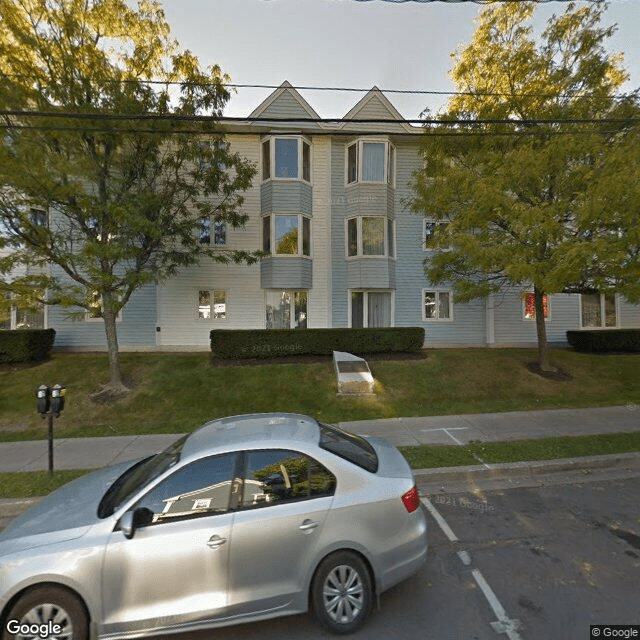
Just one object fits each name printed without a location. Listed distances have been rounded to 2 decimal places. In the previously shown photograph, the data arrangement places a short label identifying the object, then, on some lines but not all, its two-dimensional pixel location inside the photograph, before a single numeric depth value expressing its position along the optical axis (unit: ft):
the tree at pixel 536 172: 27.09
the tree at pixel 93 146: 27.07
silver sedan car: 8.17
